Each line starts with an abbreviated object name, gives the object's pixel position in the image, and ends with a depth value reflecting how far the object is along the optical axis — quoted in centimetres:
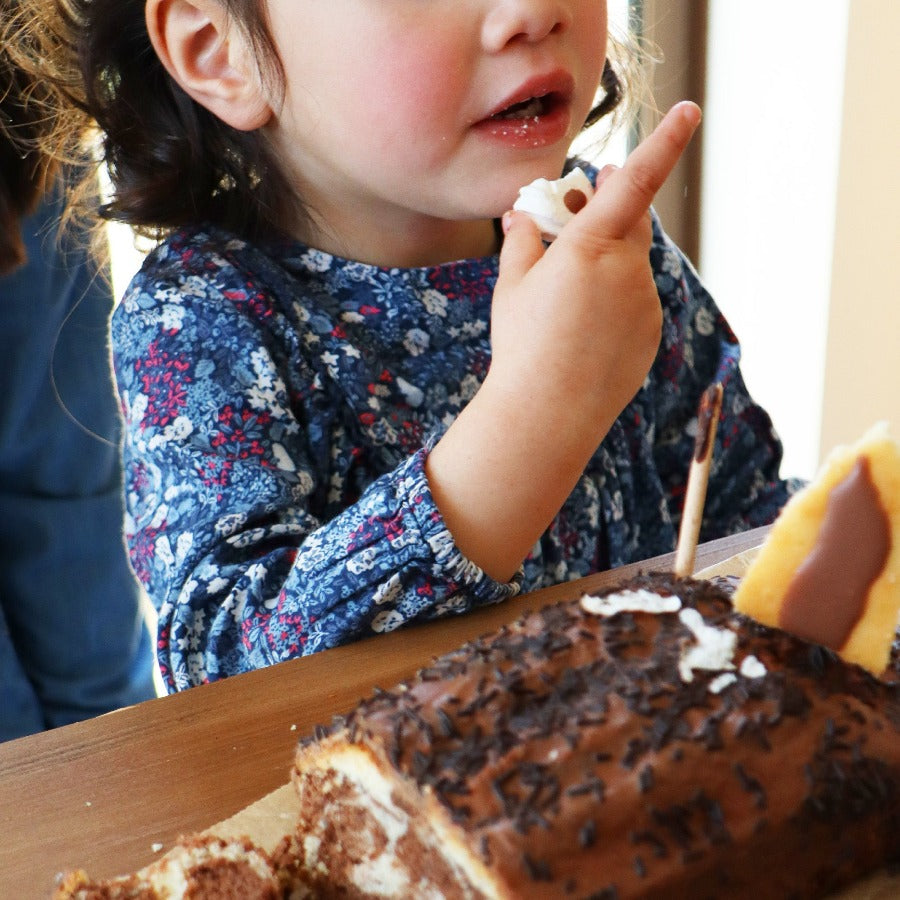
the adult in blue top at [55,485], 145
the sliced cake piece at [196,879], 55
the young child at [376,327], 85
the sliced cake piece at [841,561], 55
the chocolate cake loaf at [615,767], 49
